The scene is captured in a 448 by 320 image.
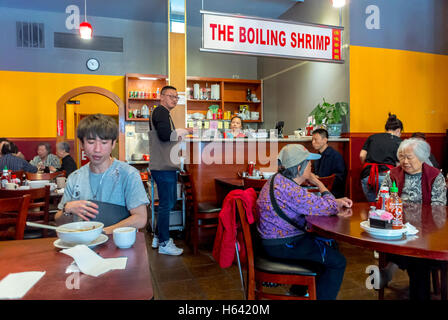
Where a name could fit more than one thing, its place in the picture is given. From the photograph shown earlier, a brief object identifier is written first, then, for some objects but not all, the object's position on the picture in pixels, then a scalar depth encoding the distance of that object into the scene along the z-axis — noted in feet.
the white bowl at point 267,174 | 13.64
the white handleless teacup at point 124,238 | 4.46
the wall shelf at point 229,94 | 25.70
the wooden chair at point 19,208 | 6.23
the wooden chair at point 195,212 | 12.44
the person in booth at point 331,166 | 14.55
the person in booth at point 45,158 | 19.58
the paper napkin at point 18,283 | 3.17
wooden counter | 14.35
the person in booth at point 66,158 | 16.06
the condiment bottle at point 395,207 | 5.72
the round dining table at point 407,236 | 4.89
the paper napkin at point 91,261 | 3.72
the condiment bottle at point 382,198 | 6.84
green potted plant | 17.79
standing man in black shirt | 12.11
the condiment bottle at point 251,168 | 14.39
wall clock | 24.32
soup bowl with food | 4.39
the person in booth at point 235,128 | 16.46
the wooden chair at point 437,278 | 7.06
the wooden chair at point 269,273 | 6.19
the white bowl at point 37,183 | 12.40
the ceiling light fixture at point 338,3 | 14.85
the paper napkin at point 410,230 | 5.53
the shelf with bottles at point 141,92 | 24.21
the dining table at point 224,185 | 12.63
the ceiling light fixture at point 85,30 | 19.25
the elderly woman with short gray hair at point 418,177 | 8.36
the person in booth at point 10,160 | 15.11
